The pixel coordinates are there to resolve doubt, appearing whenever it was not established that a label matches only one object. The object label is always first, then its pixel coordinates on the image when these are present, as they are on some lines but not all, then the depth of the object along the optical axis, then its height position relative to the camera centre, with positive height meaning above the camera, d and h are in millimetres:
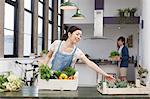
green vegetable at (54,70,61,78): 2480 -220
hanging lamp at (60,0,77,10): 7598 +978
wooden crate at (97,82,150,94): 2301 -328
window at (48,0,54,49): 12820 +940
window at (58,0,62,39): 13961 +1075
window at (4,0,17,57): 7836 +434
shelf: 10336 +866
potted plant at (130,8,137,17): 10464 +1175
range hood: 10516 +773
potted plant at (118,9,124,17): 10570 +1147
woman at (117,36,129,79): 7848 -307
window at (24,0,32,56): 9469 +596
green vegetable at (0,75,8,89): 2436 -272
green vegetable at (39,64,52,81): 2443 -200
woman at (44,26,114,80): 2832 -68
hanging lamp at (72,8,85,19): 9117 +871
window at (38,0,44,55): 11219 +723
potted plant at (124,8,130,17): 10422 +1134
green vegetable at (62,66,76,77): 2545 -209
